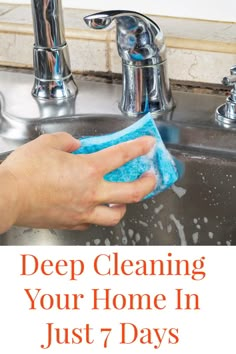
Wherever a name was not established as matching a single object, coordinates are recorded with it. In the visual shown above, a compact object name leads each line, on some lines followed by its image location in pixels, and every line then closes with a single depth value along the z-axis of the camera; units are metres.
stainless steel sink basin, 1.04
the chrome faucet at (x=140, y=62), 1.01
